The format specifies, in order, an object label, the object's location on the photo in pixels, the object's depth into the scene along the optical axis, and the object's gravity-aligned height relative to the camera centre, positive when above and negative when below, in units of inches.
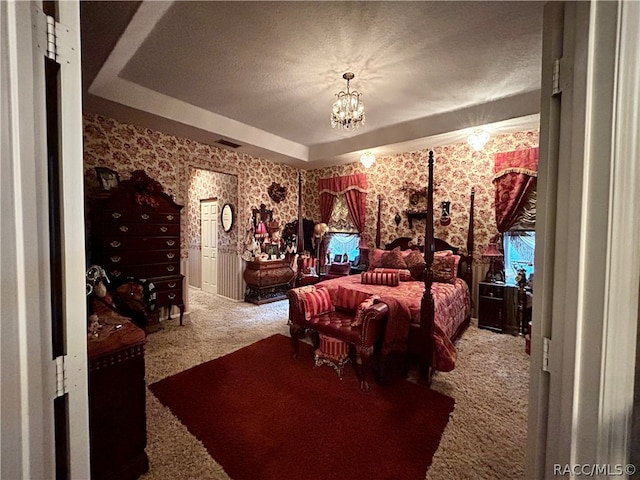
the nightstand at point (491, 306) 145.9 -39.9
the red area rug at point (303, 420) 63.5 -53.6
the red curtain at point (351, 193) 210.2 +29.6
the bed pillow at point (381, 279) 144.6 -25.7
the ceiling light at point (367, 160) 181.3 +46.7
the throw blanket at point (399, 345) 93.6 -39.6
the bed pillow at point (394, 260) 167.6 -18.2
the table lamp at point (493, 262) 153.7 -17.1
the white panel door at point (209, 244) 226.4 -12.1
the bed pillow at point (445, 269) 150.2 -20.8
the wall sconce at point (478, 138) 143.3 +48.8
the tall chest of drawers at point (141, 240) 127.1 -5.2
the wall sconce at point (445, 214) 174.6 +11.2
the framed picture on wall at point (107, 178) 133.2 +24.9
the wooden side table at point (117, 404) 53.0 -35.6
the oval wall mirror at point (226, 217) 208.5 +9.9
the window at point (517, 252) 152.9 -11.5
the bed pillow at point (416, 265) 163.5 -20.0
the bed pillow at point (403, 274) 153.9 -24.3
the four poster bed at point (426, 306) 95.0 -29.9
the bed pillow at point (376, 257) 178.1 -17.4
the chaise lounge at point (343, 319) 91.9 -33.8
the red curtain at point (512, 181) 145.2 +27.7
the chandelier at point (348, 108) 110.3 +49.3
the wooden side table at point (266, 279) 193.8 -35.7
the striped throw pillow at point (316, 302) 108.7 -29.1
